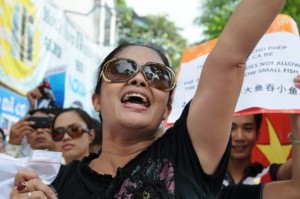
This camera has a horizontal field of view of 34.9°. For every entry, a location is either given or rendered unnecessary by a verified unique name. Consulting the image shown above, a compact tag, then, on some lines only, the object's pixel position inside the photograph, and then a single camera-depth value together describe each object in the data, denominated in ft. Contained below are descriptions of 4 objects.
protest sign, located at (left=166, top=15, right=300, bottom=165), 6.66
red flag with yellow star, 9.53
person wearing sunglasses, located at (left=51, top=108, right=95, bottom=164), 11.14
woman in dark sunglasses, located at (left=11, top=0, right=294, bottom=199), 4.28
